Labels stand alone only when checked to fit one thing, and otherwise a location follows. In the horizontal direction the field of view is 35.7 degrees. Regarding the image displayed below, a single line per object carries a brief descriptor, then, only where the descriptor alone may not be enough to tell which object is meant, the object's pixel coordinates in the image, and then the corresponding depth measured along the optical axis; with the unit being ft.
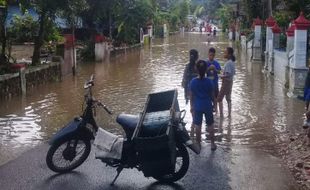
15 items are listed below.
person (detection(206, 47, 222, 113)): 32.55
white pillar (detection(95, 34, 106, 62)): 88.85
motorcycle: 20.94
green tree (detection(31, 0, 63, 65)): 57.72
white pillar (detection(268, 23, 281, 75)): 66.23
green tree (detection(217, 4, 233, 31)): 202.24
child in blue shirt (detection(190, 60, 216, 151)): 26.78
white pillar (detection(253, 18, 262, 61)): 89.10
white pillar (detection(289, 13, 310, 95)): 44.96
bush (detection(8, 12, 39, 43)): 108.58
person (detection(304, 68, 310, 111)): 29.36
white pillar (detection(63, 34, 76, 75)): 66.13
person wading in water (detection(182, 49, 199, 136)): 32.01
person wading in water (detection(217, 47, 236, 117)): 35.20
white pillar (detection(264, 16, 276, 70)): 70.16
